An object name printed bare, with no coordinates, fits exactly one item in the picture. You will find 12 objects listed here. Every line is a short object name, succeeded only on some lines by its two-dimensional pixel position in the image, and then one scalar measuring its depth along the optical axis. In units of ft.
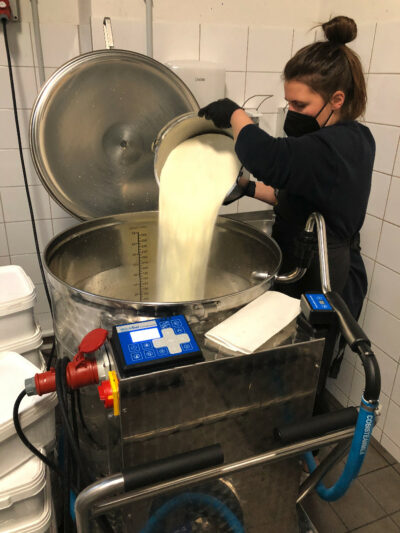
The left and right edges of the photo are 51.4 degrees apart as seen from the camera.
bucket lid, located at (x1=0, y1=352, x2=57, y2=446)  2.89
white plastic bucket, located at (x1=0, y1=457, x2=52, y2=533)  2.94
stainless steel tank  3.71
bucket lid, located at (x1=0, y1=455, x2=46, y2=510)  2.83
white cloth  2.46
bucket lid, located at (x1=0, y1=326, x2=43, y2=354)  3.91
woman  3.53
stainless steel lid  4.21
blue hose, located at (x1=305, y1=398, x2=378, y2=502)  2.32
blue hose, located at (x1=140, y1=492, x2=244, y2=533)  2.80
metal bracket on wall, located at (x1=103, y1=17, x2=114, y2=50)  4.43
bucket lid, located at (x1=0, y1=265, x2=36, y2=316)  3.80
